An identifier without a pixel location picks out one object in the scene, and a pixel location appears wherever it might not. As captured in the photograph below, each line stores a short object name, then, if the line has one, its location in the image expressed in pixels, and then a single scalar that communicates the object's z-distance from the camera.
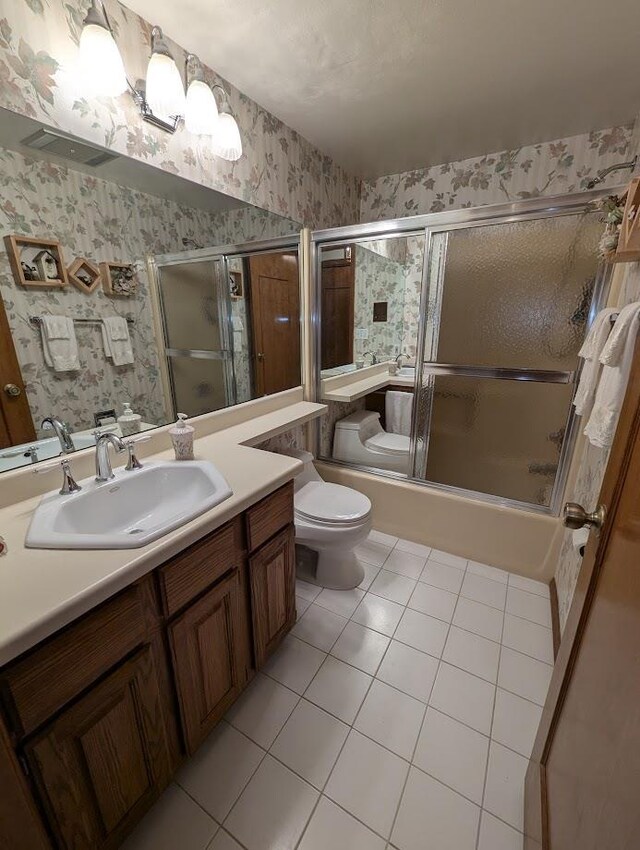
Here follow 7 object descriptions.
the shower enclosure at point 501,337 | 1.56
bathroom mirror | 1.01
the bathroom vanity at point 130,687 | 0.65
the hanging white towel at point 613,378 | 1.01
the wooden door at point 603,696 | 0.48
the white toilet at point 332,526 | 1.64
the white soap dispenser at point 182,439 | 1.29
